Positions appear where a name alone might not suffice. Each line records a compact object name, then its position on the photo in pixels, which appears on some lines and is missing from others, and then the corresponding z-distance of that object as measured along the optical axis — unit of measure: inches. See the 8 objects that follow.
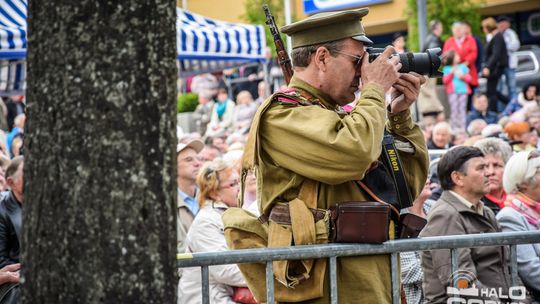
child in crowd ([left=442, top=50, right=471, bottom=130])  1248.2
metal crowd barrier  252.6
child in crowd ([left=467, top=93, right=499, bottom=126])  1208.2
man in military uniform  256.7
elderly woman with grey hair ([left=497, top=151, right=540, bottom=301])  405.5
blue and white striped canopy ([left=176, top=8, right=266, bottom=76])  837.6
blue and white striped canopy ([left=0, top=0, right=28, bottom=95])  689.0
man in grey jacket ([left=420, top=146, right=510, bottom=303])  392.4
